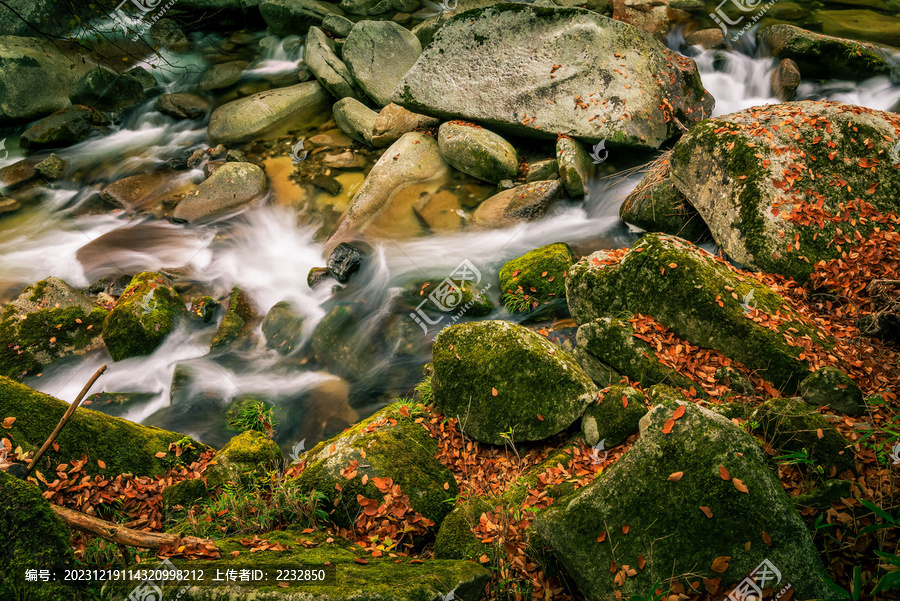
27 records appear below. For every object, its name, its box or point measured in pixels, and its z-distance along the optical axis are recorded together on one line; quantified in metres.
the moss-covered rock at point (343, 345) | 7.08
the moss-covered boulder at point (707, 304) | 4.45
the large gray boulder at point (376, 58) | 11.28
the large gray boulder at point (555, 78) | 8.80
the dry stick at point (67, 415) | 2.68
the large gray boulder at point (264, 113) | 11.41
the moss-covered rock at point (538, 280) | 6.86
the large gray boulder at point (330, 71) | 11.44
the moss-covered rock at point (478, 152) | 9.02
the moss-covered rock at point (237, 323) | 7.55
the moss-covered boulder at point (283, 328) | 7.52
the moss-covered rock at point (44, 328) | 7.09
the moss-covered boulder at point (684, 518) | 2.60
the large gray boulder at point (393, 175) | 9.16
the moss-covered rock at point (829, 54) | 9.55
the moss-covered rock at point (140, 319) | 7.21
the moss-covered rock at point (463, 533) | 3.32
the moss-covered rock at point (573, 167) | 8.55
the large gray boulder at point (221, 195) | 10.02
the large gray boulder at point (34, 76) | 12.04
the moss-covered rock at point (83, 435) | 3.91
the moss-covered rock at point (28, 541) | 2.29
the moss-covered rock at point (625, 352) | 4.52
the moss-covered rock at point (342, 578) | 2.45
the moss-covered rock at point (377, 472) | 3.89
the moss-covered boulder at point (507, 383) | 4.43
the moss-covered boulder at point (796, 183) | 5.63
